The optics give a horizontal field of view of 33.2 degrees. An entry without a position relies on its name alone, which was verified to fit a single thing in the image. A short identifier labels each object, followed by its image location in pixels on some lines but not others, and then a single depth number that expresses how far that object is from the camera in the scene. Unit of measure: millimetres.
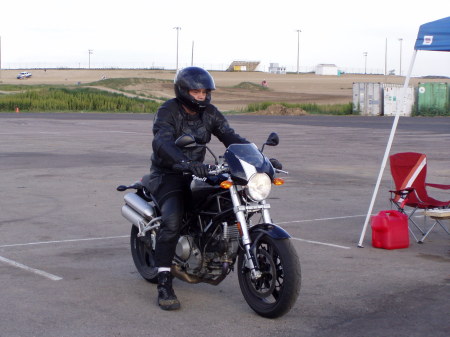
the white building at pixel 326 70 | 162300
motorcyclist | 6172
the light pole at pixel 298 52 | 147375
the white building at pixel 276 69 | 164750
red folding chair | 9805
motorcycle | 5664
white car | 137500
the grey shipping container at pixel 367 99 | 53875
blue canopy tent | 8430
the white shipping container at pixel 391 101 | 53300
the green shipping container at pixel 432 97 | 53969
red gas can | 8672
